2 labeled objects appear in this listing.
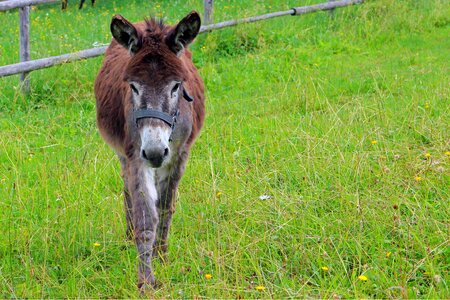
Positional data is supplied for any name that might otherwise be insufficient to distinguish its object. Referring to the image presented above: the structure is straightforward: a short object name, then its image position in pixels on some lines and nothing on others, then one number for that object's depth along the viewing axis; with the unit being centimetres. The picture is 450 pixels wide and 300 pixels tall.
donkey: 772
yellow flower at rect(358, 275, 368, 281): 723
